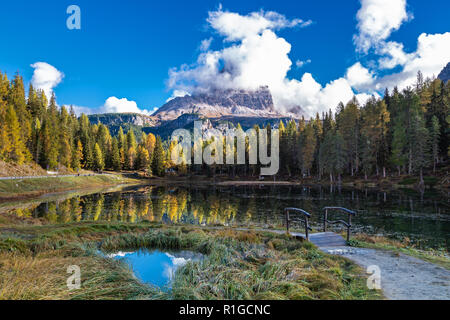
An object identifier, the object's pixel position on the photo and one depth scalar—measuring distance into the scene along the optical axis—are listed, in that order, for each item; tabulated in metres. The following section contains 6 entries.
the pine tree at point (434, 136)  50.00
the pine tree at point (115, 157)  95.08
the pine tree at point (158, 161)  95.81
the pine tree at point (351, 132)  61.03
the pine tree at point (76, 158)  77.44
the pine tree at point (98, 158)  88.25
